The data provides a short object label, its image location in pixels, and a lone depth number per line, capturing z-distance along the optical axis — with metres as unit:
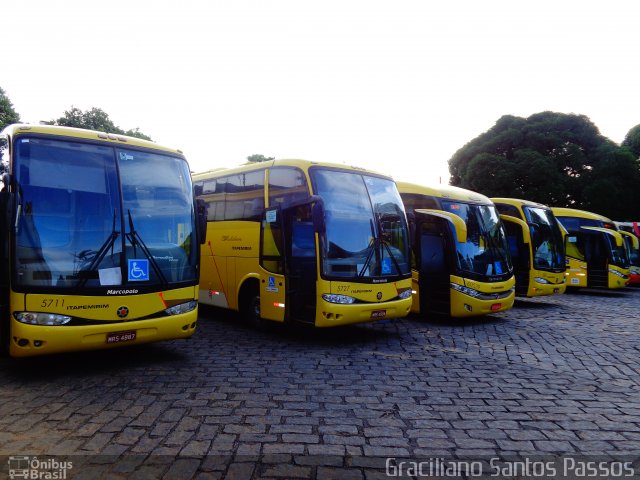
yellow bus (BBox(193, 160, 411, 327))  8.37
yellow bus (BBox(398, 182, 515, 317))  10.85
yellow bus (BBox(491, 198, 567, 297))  14.15
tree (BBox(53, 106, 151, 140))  37.03
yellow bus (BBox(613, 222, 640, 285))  21.77
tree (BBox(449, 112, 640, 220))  32.91
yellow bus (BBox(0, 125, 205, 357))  5.84
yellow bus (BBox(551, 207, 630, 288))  18.73
